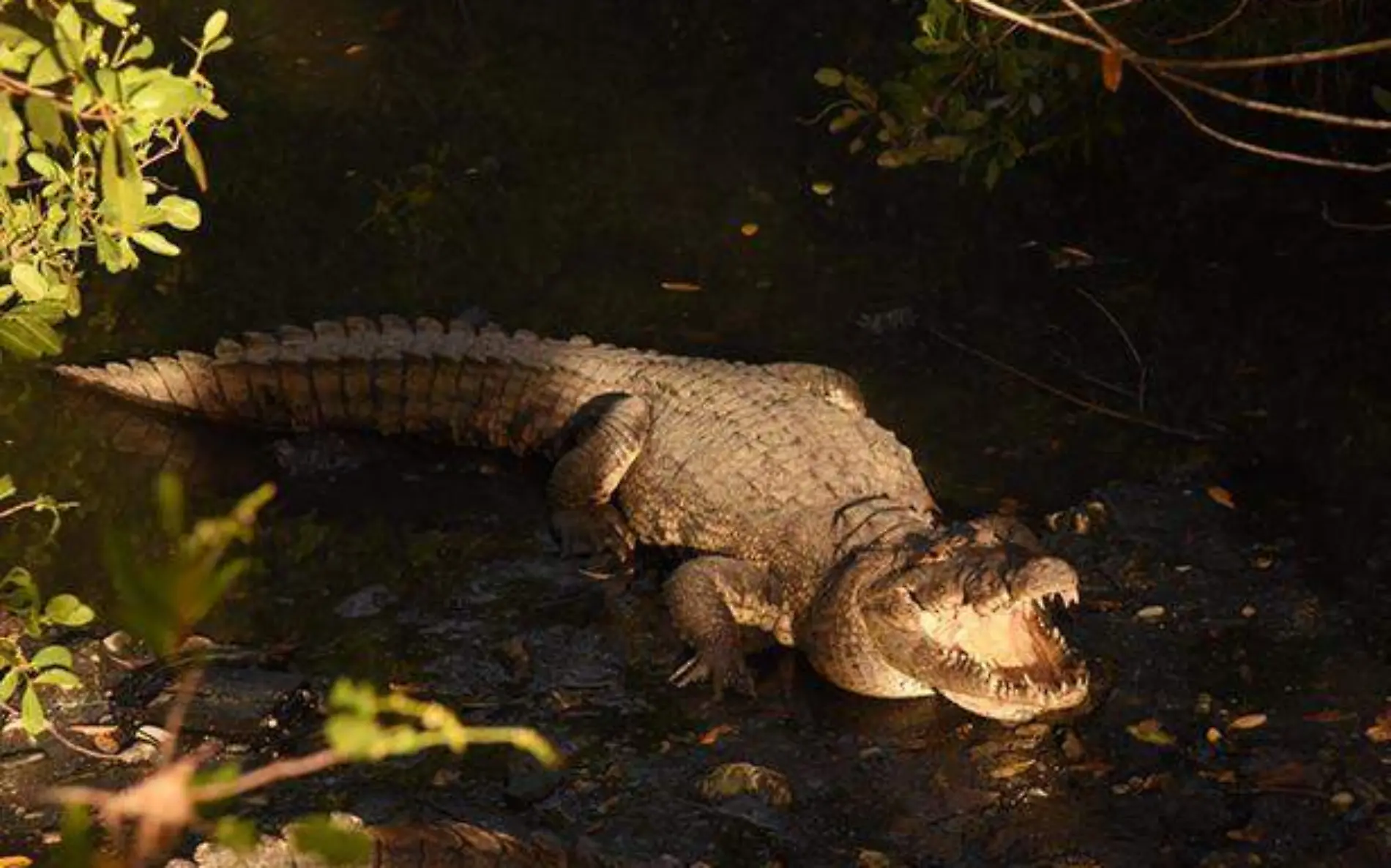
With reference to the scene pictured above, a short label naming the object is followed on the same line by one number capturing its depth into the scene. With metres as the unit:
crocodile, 11.14
